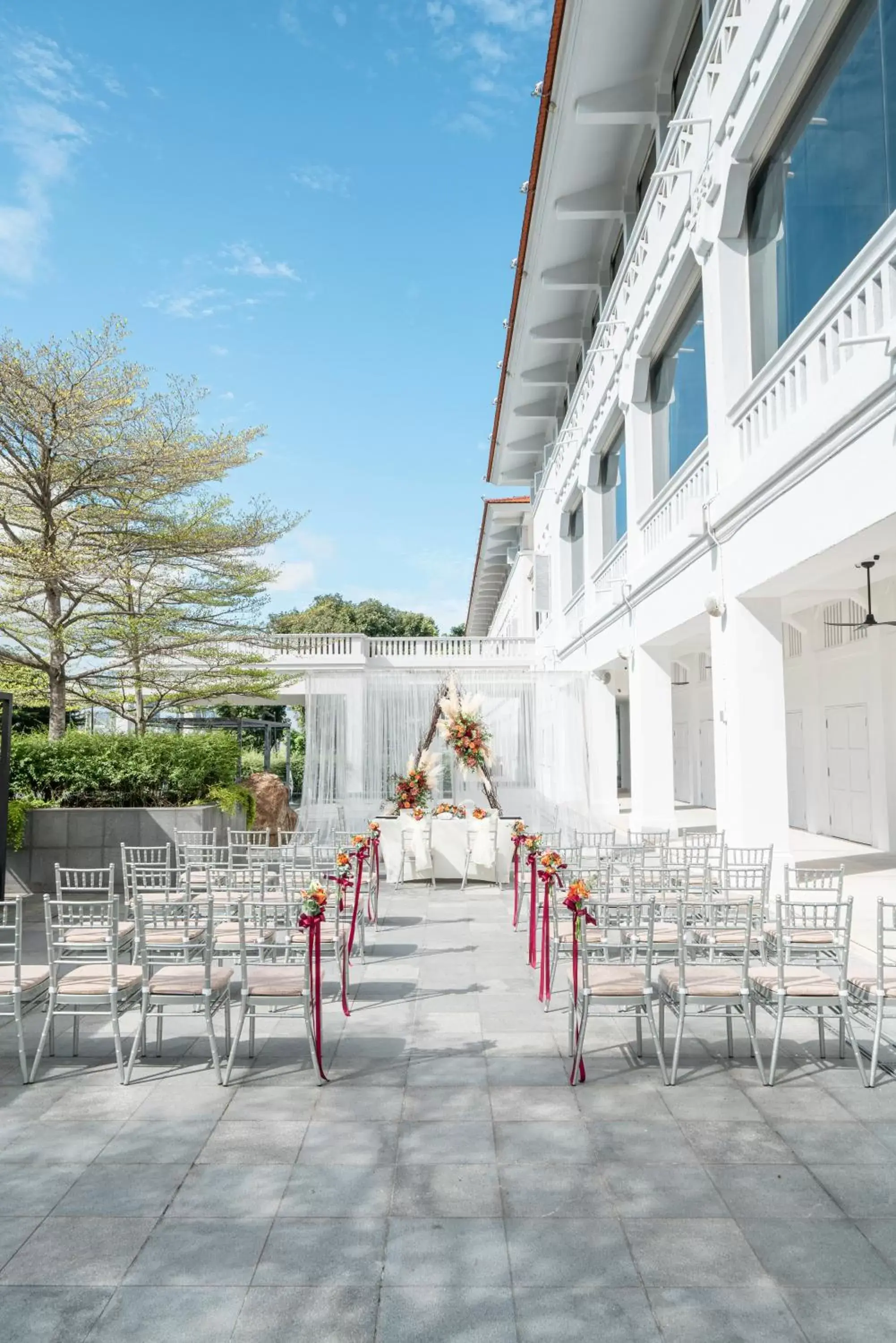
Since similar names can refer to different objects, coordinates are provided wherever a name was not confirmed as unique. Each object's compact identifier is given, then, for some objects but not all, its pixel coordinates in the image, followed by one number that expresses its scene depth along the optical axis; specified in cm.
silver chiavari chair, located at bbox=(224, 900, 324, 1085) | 510
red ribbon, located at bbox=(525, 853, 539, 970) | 712
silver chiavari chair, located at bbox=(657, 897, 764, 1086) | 501
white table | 1239
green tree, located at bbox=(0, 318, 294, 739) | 1291
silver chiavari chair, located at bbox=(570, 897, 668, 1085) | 505
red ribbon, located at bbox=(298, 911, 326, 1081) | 509
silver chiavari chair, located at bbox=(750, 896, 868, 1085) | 500
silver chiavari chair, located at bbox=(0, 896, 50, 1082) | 501
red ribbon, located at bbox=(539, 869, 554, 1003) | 644
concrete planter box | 1174
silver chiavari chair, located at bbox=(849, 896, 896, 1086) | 472
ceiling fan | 871
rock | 1591
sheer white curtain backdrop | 1538
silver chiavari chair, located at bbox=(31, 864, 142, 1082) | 509
